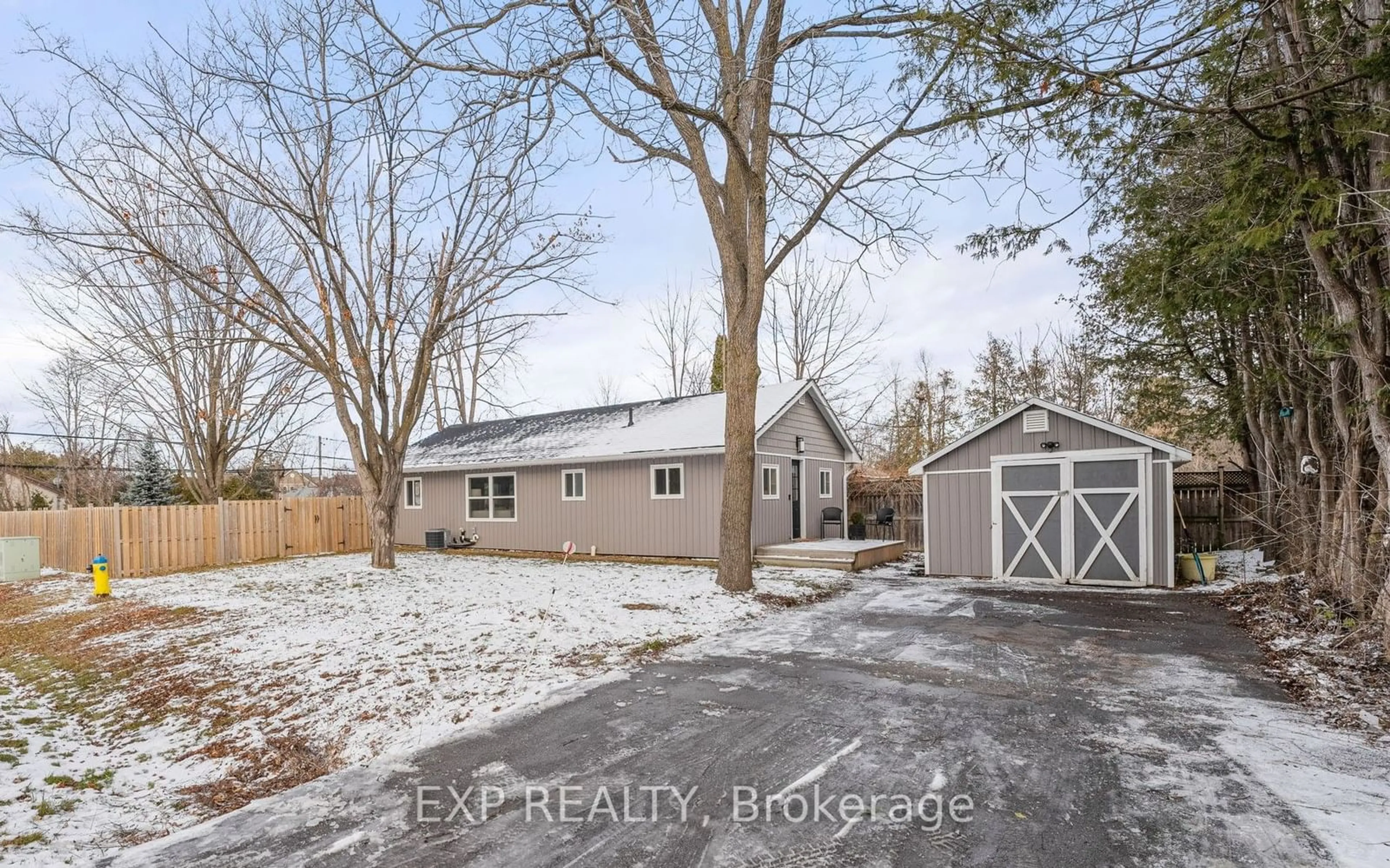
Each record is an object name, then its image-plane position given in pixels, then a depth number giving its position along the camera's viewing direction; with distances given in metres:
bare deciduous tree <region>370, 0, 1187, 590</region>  7.07
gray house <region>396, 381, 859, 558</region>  13.43
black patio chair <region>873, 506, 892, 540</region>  14.81
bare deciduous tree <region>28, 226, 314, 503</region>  14.35
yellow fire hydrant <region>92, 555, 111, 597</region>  9.91
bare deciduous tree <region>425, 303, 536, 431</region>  11.78
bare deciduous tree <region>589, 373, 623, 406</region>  31.61
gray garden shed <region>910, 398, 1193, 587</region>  9.67
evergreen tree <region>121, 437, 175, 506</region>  18.48
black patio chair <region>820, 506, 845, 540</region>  15.22
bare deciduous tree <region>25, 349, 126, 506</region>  21.58
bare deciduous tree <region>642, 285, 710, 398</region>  27.02
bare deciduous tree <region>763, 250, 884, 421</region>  23.62
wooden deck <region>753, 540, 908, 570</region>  11.95
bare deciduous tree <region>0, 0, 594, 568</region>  8.97
